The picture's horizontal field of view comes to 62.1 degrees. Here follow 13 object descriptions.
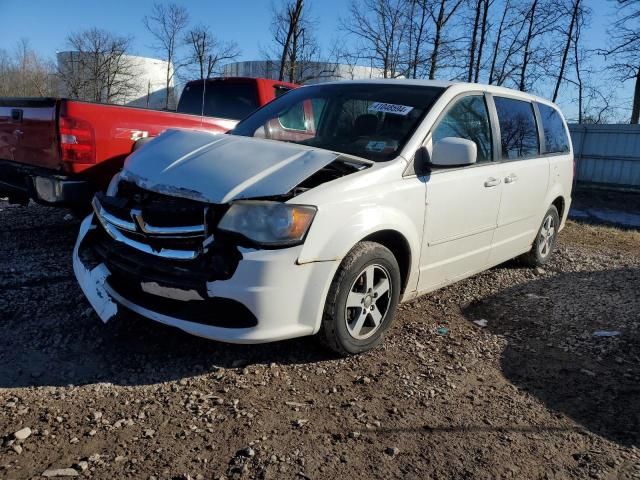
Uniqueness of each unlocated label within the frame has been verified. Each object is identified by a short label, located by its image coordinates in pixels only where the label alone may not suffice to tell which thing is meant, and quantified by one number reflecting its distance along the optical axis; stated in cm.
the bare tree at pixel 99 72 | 3191
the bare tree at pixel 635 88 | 1988
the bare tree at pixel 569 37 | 1966
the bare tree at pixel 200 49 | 2238
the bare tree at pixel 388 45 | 2136
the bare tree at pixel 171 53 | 2900
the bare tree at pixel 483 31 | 1873
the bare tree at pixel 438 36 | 1916
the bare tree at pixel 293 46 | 1670
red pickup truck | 461
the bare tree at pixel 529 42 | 1984
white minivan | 285
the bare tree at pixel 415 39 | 2003
